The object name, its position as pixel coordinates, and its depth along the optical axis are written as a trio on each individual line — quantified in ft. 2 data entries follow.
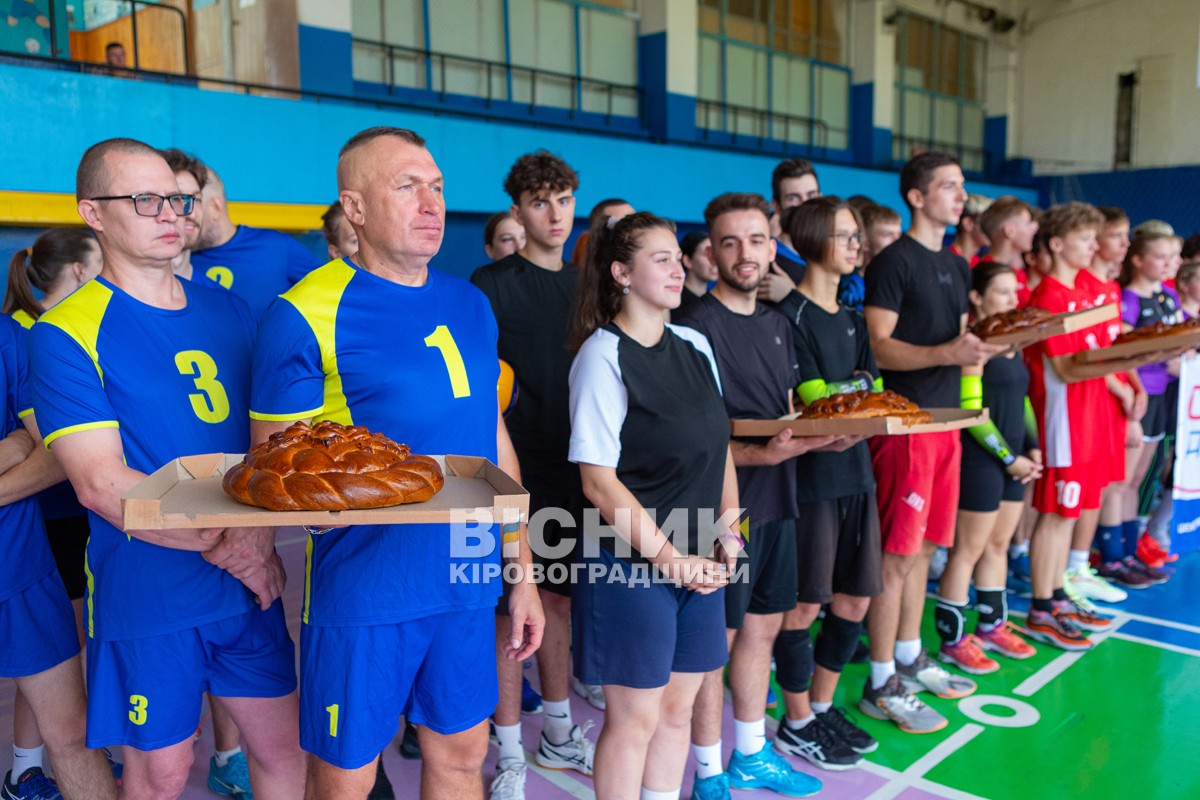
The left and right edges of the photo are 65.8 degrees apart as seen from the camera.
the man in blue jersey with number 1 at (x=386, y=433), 6.59
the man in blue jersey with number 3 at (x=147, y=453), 6.72
